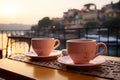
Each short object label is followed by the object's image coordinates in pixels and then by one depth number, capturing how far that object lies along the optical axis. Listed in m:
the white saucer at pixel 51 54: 1.08
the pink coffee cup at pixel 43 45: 1.00
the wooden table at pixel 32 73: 0.71
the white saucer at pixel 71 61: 0.84
